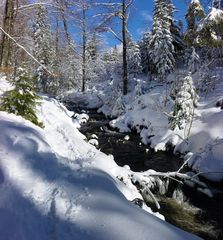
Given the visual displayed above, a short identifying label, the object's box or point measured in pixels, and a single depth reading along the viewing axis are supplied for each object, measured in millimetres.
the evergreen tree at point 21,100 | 5403
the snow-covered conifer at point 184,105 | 9619
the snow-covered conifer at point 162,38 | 23668
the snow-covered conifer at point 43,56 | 26072
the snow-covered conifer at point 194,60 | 19513
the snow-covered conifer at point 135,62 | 30308
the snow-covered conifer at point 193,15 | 7136
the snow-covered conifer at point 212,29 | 6319
